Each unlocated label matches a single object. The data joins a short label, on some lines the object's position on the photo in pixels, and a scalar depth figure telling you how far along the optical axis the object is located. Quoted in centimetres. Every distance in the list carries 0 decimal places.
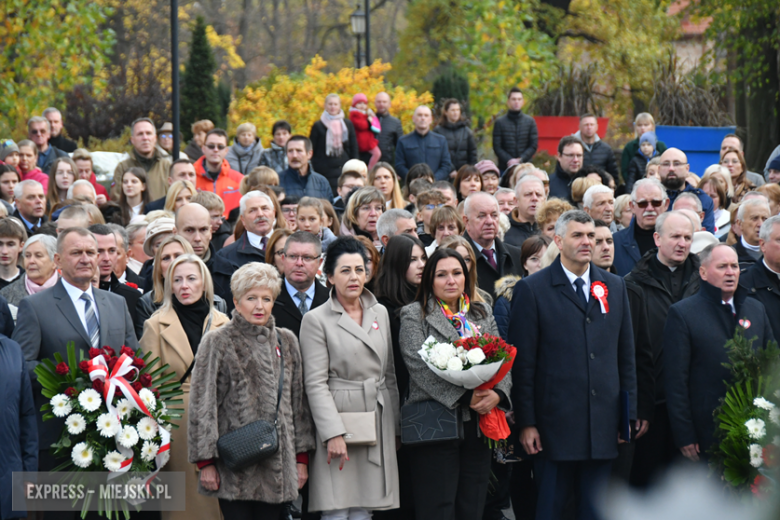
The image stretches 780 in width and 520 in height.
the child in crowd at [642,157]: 2752
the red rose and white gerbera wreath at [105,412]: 1125
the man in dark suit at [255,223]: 1653
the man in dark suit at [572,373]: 1233
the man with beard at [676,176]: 2028
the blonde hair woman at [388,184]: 2127
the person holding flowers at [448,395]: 1196
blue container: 3206
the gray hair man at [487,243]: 1592
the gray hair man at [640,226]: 1678
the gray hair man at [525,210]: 1819
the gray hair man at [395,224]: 1627
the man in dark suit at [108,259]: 1425
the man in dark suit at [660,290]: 1402
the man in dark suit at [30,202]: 1941
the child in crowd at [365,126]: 2991
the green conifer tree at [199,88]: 4928
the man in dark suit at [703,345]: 1286
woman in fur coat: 1127
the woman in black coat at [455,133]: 2989
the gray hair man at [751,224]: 1655
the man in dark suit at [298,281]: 1346
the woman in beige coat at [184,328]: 1240
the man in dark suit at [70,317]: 1187
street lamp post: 4984
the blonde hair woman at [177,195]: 1925
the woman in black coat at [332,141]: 2798
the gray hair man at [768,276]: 1387
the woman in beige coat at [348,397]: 1182
